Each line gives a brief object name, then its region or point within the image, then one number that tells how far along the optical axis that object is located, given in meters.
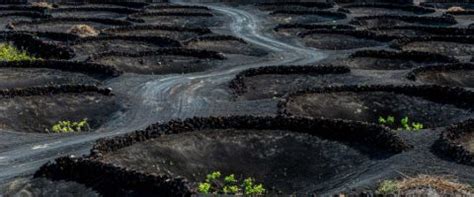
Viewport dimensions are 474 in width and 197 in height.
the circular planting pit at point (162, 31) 73.31
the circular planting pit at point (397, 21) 85.19
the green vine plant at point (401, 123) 38.50
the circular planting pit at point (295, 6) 103.56
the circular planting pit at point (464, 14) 91.07
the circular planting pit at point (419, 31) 73.94
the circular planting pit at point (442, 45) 64.56
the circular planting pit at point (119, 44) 63.53
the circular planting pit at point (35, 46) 60.86
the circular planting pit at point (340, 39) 69.50
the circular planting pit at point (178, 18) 86.12
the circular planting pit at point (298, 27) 78.38
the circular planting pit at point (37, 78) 48.91
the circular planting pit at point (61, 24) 78.31
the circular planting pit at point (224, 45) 65.00
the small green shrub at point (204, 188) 27.69
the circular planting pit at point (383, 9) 99.62
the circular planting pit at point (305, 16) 90.38
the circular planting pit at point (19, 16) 86.38
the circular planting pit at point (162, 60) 54.84
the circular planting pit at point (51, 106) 40.00
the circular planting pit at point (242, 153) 28.12
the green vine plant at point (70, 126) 38.94
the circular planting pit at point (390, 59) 56.94
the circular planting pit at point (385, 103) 40.50
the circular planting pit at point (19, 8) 94.69
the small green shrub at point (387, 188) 23.73
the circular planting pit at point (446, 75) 49.69
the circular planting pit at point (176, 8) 97.19
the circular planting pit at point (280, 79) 46.81
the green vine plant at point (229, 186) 28.41
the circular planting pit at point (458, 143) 29.20
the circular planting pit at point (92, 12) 93.59
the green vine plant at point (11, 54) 59.81
